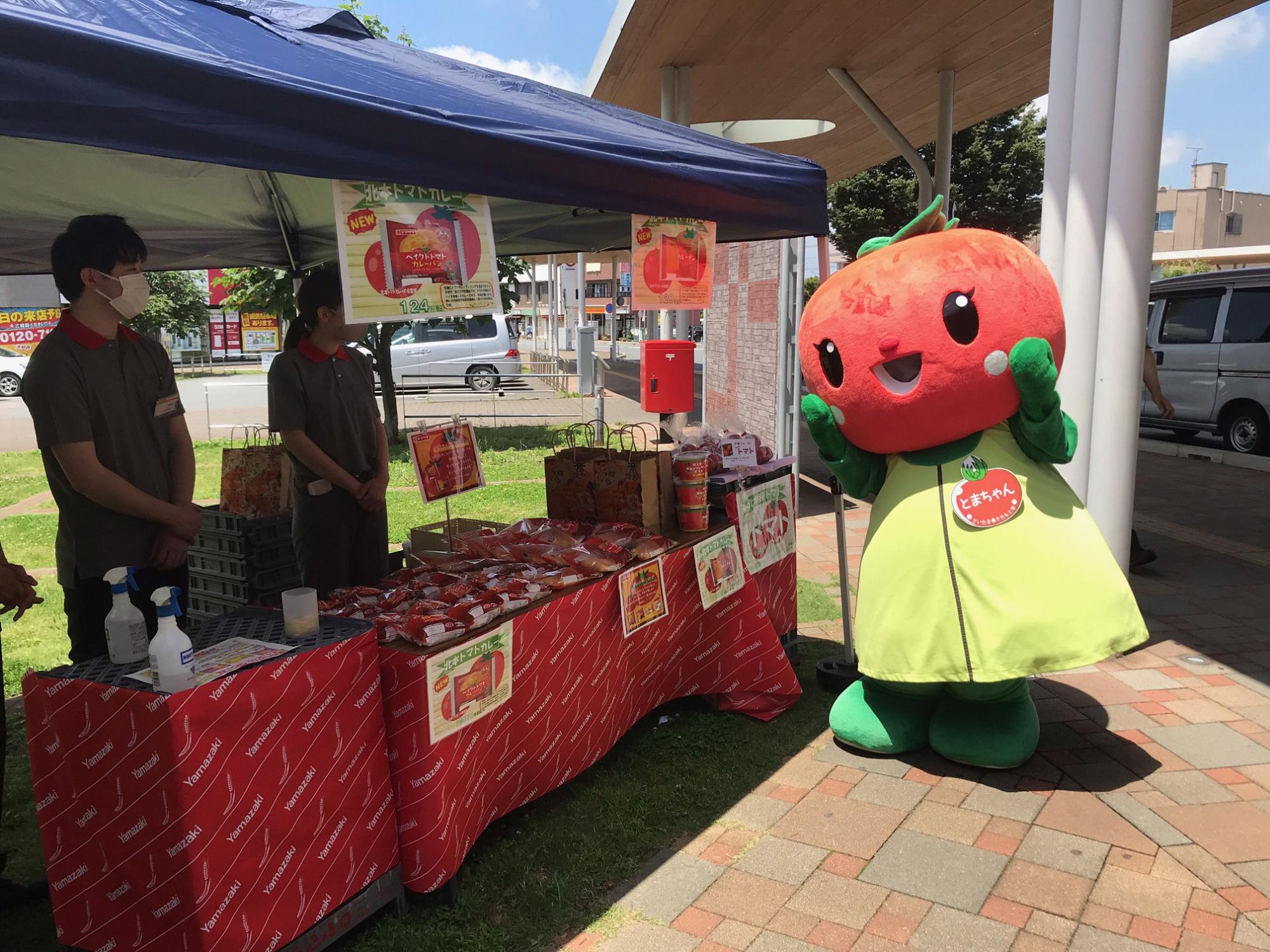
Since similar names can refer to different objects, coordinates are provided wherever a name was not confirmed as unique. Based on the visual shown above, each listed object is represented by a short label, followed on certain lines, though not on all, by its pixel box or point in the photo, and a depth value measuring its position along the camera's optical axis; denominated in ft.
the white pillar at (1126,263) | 13.30
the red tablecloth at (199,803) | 6.70
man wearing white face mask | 8.88
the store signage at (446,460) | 12.18
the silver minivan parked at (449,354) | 67.92
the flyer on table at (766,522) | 13.20
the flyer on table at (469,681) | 8.34
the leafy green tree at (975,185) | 86.43
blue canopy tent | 6.32
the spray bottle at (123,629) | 7.18
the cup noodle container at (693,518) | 12.55
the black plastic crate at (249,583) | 13.61
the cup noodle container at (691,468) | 12.39
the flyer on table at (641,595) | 10.83
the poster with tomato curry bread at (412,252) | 8.39
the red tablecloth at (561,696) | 8.40
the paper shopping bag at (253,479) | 13.85
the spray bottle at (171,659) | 6.66
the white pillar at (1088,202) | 13.56
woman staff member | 12.31
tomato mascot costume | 9.98
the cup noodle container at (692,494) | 12.49
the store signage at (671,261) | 11.89
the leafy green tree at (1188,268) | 109.09
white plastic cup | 7.79
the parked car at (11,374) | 67.31
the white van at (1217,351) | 34.68
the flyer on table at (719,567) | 12.04
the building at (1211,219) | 187.01
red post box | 22.17
